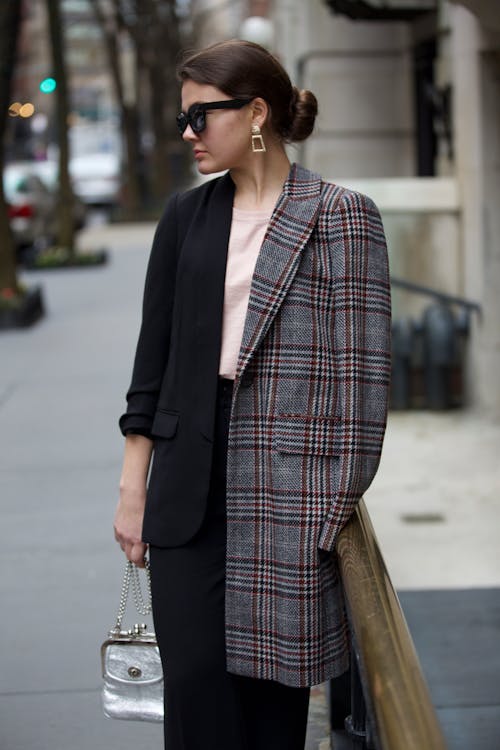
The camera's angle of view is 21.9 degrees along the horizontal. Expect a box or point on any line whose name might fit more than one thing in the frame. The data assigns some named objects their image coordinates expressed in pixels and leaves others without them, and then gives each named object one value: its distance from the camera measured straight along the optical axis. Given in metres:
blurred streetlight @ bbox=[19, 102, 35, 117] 28.12
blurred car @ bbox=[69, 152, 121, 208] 40.66
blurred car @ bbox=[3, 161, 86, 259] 23.77
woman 2.59
